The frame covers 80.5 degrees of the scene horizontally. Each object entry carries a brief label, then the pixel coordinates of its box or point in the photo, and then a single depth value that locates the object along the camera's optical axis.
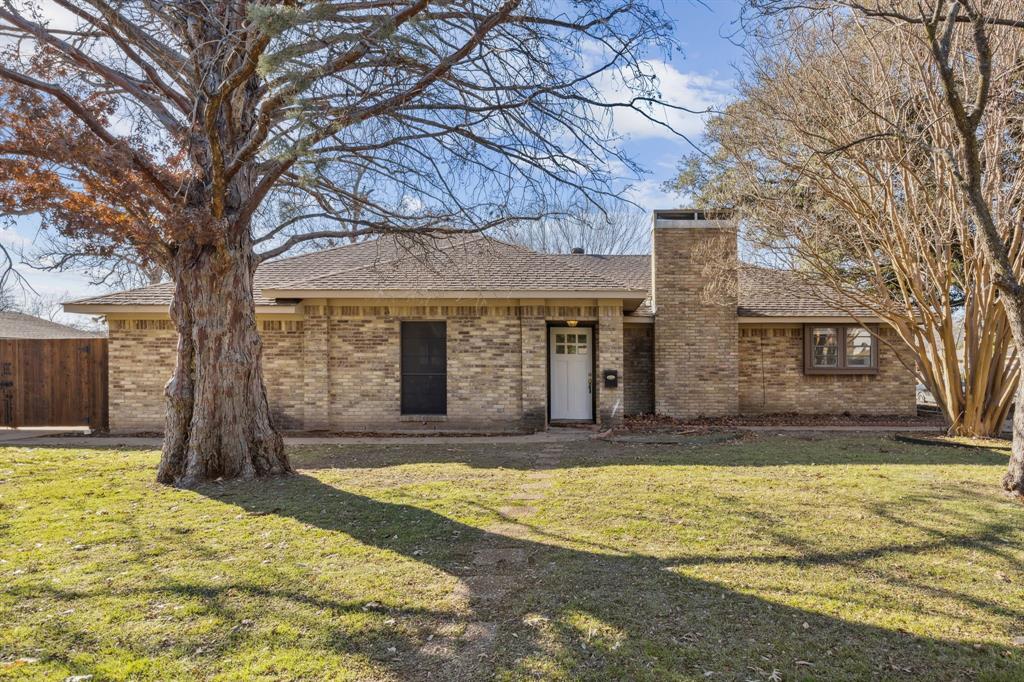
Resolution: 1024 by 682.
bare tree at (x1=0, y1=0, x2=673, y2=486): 5.42
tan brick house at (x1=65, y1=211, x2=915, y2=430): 12.37
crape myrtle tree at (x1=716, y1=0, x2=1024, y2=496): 8.87
